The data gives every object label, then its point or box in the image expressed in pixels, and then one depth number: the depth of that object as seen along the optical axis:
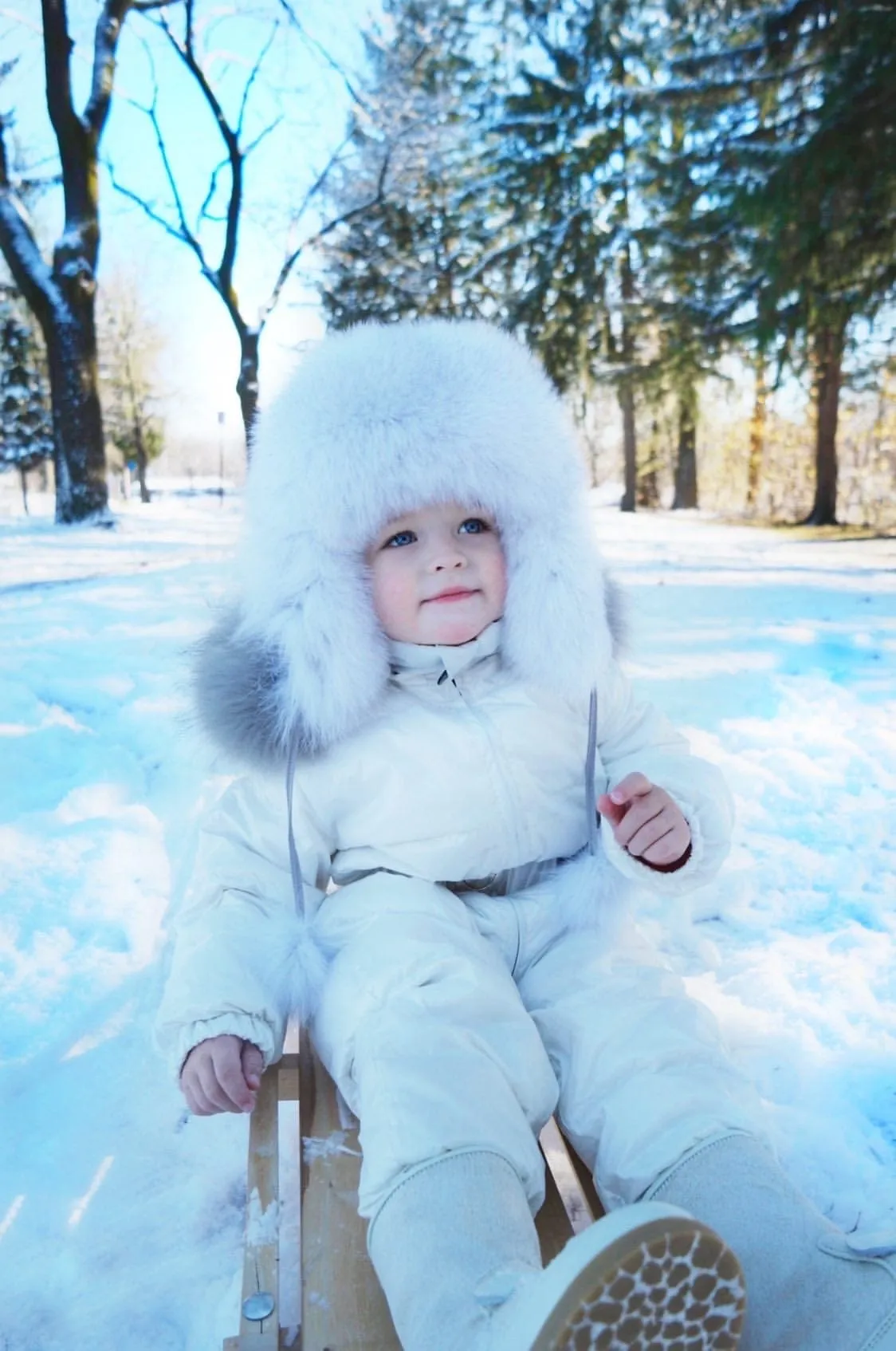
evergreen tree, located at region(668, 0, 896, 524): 5.99
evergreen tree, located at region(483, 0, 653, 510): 10.43
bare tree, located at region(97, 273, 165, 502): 24.88
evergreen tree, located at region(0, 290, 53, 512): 21.64
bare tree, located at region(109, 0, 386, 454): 10.13
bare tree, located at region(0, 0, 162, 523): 7.68
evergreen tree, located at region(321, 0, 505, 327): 11.81
